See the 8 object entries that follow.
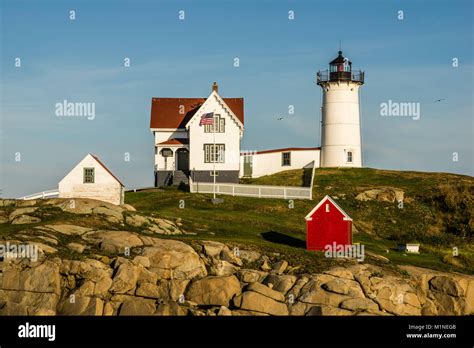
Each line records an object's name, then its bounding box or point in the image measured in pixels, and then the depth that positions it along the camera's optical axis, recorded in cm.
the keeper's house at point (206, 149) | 6938
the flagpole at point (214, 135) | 6384
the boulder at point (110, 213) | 4878
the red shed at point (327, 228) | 4829
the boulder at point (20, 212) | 4820
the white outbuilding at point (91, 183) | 5575
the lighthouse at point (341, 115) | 7706
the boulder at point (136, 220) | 4884
